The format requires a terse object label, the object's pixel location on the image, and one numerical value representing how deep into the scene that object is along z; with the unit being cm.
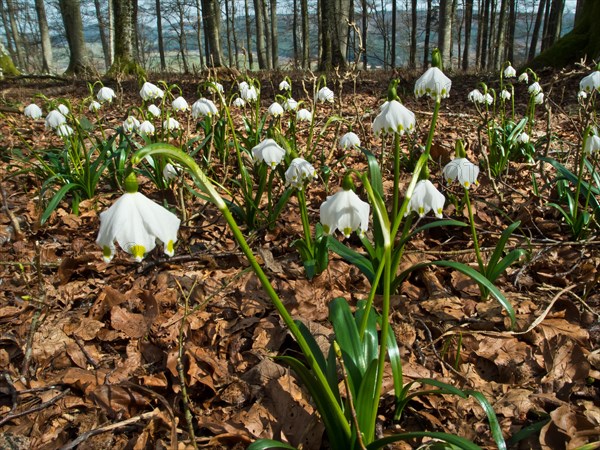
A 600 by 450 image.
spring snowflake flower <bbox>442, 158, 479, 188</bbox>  189
